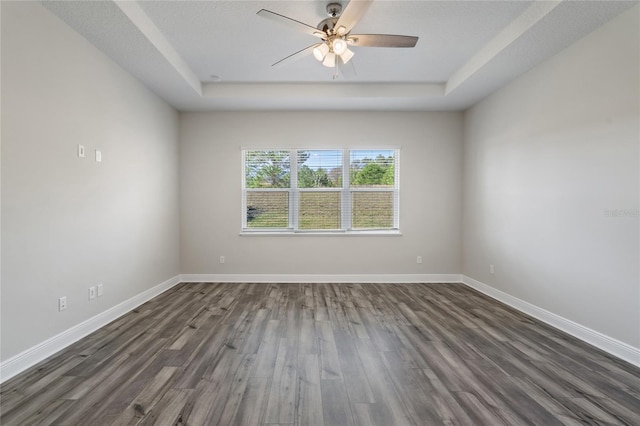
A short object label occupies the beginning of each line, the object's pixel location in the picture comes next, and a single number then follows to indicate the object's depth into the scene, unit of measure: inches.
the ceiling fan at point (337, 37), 83.9
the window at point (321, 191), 186.4
